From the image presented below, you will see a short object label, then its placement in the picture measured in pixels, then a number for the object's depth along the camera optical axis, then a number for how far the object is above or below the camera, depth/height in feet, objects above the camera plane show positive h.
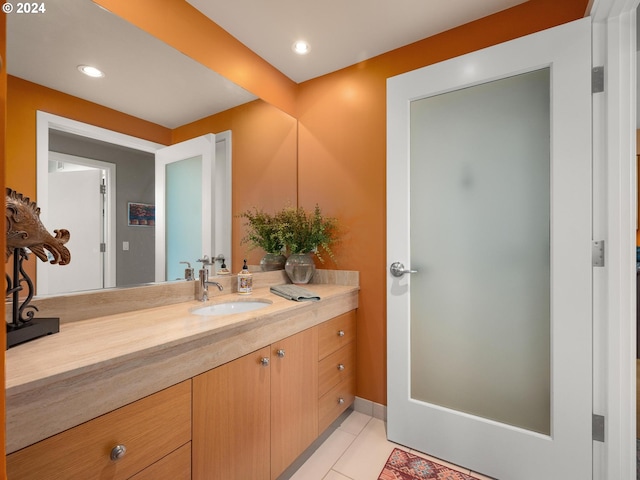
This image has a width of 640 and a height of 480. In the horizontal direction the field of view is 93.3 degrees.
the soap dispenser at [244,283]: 5.79 -0.84
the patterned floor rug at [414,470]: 4.86 -3.83
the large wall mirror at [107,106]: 3.48 +1.91
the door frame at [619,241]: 4.09 -0.03
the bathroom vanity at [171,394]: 2.26 -1.54
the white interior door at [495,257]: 4.37 -0.31
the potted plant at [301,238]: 6.79 +0.02
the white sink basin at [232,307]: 5.01 -1.17
